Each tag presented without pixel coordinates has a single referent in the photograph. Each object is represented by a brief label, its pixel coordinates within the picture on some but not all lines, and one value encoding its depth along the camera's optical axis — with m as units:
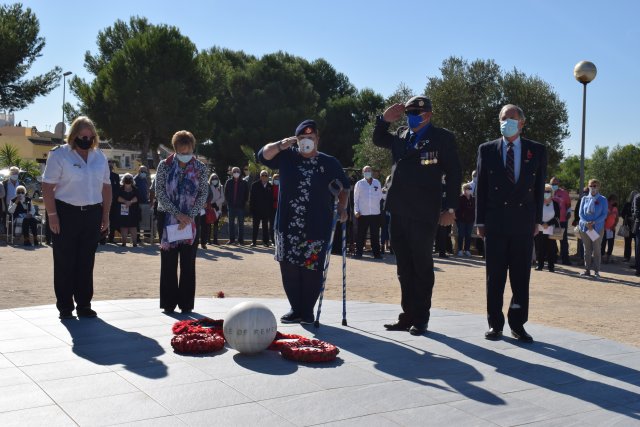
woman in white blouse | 7.12
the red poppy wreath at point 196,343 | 5.75
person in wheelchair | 18.02
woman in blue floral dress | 7.07
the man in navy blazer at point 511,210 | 6.54
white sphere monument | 5.62
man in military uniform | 6.63
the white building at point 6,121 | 89.76
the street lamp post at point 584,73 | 17.34
